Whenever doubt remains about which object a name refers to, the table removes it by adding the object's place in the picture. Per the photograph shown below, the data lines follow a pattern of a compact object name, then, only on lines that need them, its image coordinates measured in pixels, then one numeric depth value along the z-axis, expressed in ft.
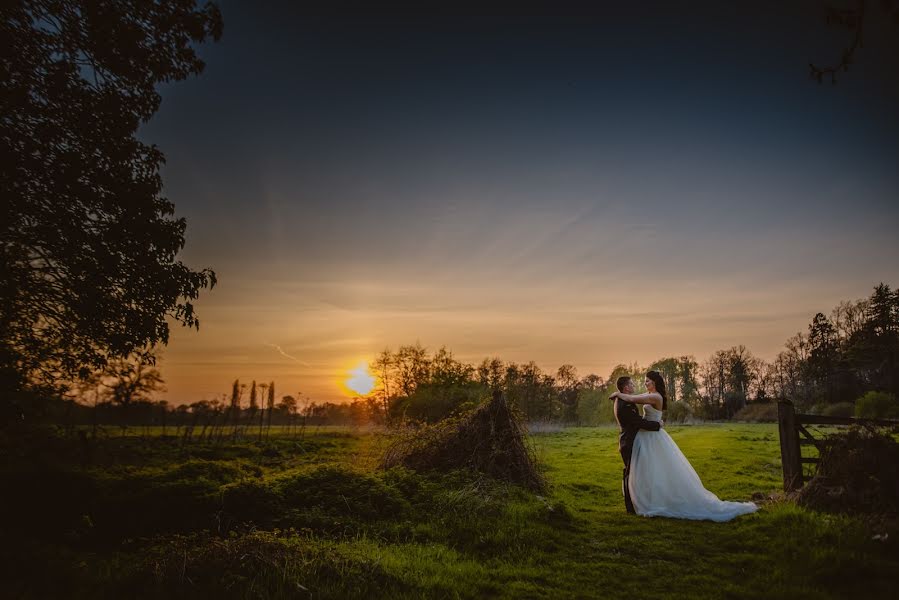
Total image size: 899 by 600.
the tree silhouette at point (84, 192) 28.14
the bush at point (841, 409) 160.56
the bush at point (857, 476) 23.49
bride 29.89
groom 33.12
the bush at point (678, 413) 199.00
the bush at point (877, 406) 123.10
